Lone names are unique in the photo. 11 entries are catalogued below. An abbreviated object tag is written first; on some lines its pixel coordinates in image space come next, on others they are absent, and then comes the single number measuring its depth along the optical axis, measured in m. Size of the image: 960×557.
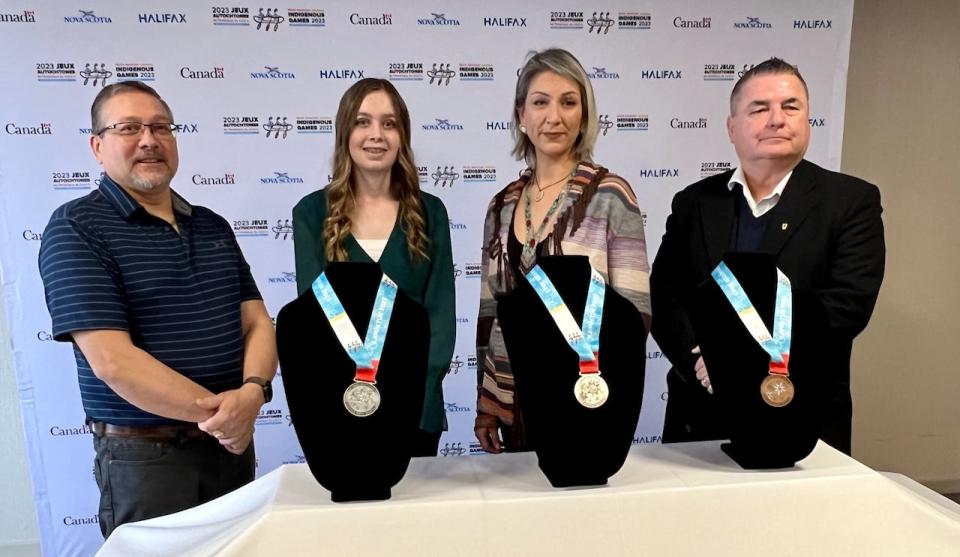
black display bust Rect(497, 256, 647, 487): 1.20
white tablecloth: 1.13
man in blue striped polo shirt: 1.51
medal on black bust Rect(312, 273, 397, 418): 1.16
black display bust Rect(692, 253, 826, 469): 1.28
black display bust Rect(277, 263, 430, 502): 1.16
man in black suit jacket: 1.69
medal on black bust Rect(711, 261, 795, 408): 1.28
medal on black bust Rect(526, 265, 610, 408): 1.20
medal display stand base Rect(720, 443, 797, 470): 1.30
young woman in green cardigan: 1.81
